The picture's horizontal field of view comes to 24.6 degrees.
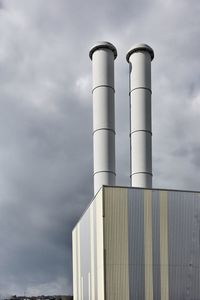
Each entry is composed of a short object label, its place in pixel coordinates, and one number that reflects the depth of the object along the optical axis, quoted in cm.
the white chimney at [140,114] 4259
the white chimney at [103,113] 4272
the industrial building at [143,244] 3297
